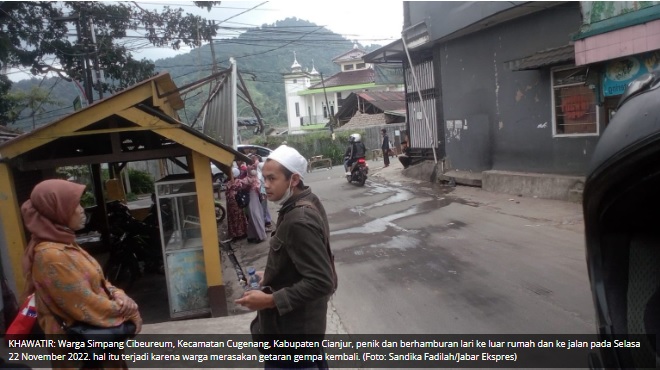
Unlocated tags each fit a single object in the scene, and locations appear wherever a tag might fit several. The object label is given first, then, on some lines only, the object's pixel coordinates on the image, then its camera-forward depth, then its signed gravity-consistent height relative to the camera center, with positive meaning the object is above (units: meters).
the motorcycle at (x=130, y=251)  7.02 -1.48
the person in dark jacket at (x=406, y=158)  15.85 -0.89
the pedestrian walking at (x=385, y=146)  18.83 -0.49
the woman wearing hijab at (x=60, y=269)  2.22 -0.51
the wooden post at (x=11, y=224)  4.73 -0.58
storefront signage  7.55 +0.72
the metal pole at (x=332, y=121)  30.28 +1.30
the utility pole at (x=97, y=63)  14.18 +3.12
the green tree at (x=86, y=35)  13.54 +4.18
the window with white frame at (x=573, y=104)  9.19 +0.26
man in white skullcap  2.01 -0.56
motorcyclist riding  14.48 -0.42
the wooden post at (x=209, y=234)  5.19 -0.96
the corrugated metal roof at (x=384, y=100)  31.84 +2.46
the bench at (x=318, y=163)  24.65 -1.24
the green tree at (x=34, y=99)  22.05 +3.32
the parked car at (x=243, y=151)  17.56 -0.30
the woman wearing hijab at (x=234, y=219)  9.36 -1.48
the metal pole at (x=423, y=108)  13.66 +0.69
